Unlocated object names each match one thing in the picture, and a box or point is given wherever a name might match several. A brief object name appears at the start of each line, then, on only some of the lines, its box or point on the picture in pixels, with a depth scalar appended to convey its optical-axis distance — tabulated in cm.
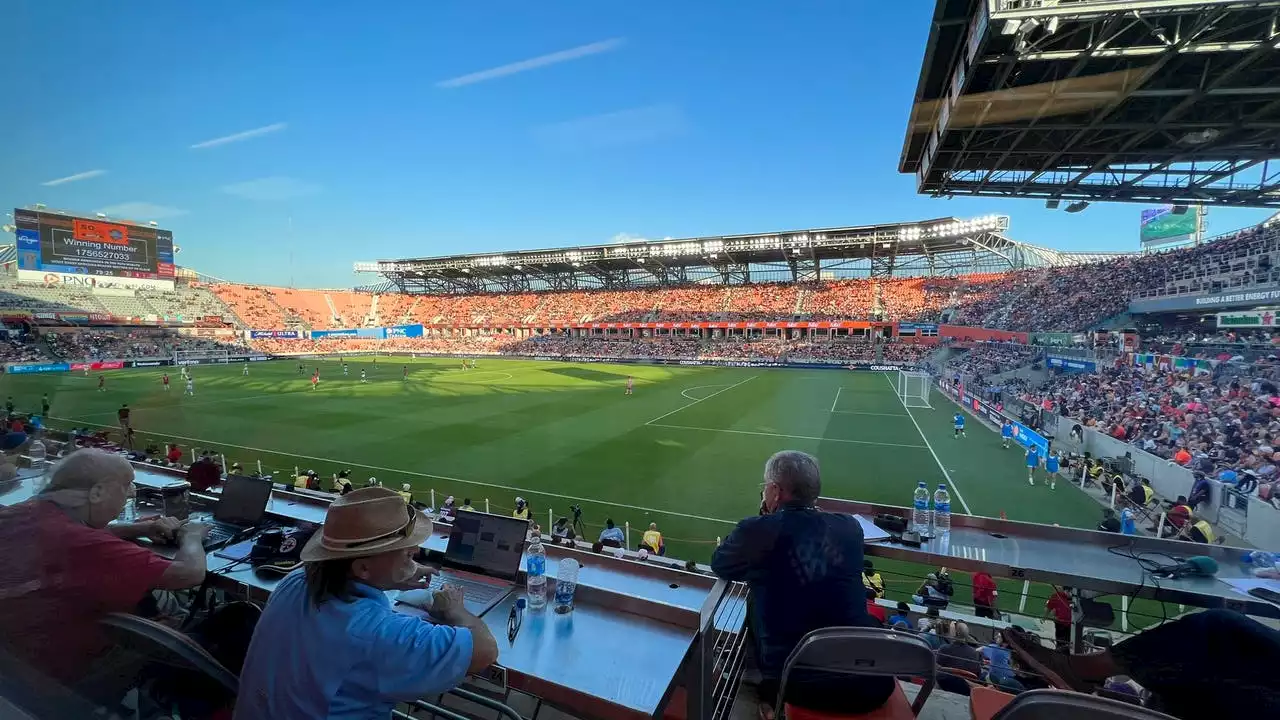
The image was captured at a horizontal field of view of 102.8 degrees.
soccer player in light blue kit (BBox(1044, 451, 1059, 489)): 1329
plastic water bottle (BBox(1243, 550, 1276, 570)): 288
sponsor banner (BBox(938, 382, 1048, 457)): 1476
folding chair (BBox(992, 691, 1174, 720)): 129
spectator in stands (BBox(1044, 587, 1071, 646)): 370
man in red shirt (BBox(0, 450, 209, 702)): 222
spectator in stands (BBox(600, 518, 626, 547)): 744
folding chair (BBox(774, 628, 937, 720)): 198
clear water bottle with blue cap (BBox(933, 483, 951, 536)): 346
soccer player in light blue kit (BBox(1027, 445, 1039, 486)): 1358
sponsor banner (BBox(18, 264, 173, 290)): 3614
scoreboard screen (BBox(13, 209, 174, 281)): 3316
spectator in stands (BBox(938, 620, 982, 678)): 339
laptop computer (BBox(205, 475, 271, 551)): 417
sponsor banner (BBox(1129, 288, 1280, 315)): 1851
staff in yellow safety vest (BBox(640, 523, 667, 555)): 835
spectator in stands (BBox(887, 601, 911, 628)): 462
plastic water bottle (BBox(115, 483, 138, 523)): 446
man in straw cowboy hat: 172
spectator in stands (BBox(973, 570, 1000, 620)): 620
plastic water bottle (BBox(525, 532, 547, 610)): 295
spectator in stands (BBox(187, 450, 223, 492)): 503
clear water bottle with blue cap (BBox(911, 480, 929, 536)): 341
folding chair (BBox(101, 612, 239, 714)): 199
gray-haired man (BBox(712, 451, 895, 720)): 254
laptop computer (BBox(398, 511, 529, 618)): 311
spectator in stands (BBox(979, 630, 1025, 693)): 297
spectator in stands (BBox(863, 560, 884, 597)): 626
